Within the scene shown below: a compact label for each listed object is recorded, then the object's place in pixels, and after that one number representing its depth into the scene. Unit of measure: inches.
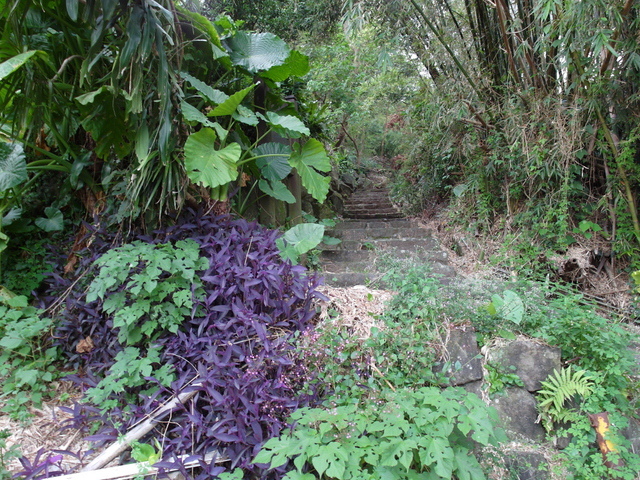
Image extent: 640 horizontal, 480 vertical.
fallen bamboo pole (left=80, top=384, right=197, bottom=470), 63.7
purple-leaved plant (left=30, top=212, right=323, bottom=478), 65.7
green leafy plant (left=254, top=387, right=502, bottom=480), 55.5
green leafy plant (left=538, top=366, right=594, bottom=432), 72.4
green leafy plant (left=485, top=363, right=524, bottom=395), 77.5
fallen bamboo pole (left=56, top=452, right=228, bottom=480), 60.2
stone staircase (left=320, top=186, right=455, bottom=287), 114.7
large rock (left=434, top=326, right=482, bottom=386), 79.0
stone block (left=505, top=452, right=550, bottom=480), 68.7
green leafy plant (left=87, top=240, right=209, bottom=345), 71.4
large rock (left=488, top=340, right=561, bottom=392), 78.2
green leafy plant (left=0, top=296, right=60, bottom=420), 74.6
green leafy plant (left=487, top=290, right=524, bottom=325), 81.3
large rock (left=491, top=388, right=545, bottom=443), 74.7
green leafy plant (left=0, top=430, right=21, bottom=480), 60.1
